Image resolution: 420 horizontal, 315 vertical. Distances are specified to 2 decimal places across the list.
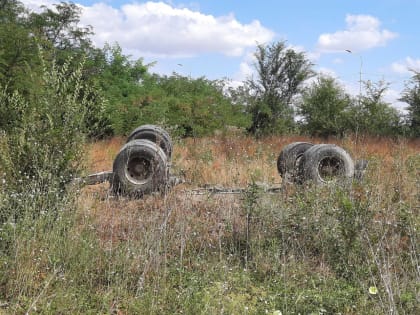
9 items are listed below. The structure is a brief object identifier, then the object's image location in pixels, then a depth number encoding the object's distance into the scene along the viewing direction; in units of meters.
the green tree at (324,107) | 21.52
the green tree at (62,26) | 20.27
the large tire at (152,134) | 9.66
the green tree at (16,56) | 11.47
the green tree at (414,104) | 21.43
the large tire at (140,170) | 7.24
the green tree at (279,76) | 24.72
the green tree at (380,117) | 16.02
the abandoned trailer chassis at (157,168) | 7.25
